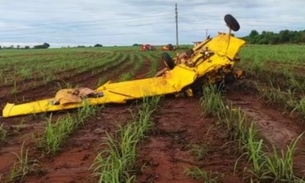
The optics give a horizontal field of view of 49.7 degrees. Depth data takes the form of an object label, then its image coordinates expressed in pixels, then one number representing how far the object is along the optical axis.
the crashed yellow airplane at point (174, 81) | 4.96
